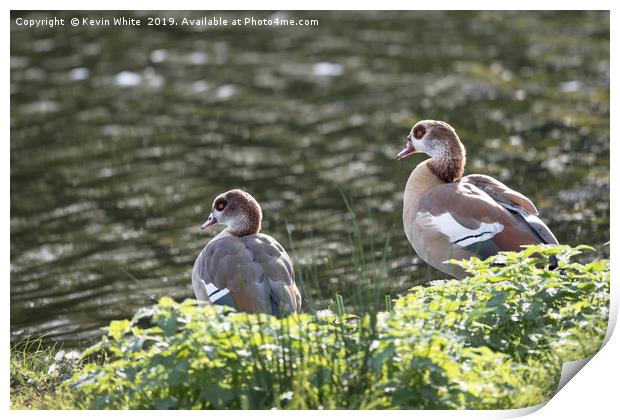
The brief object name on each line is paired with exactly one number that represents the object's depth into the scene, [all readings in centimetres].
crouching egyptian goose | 1194
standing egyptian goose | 1359
